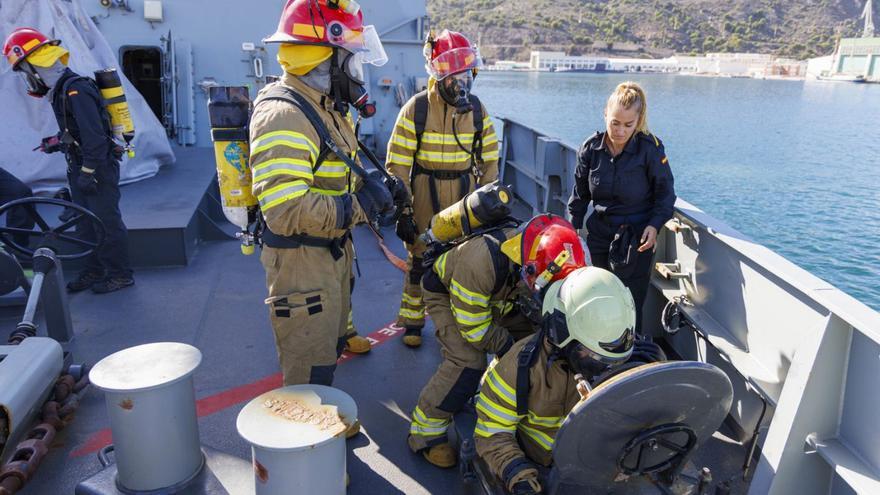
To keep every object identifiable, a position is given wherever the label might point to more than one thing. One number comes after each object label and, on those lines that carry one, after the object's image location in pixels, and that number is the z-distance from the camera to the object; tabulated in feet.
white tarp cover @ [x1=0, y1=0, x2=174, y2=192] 19.36
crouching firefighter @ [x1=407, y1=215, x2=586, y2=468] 7.97
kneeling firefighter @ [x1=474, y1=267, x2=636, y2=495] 6.35
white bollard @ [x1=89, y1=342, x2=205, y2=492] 7.30
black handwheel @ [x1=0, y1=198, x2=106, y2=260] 10.68
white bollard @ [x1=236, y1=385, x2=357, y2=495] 6.36
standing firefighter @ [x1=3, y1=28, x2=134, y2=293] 13.37
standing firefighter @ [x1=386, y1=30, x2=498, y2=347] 11.40
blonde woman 10.14
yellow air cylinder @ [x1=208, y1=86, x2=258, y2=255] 8.14
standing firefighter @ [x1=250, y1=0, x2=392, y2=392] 7.36
